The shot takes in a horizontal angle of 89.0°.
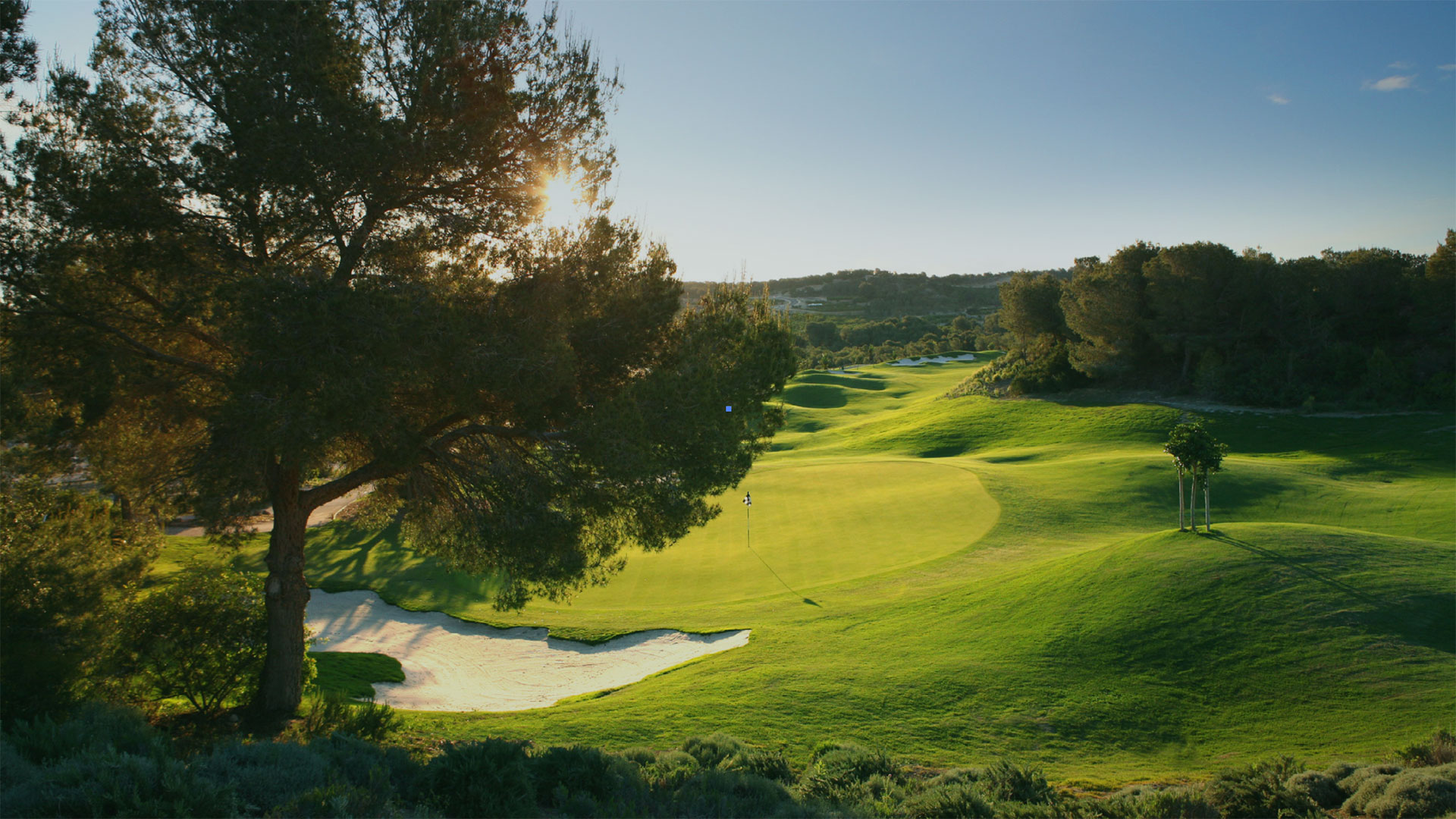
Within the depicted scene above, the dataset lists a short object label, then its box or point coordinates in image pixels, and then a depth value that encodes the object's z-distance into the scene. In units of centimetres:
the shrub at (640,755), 848
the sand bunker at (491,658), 1489
